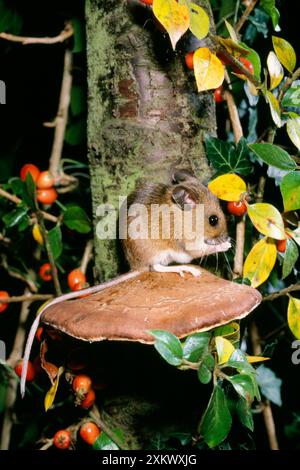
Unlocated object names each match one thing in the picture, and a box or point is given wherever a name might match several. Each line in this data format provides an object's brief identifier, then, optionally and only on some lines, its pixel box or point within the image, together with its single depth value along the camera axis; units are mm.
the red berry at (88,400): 436
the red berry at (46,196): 521
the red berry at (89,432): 446
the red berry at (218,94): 467
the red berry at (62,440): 449
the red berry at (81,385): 429
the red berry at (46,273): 510
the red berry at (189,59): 417
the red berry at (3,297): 482
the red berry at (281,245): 417
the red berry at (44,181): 521
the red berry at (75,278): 474
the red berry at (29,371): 467
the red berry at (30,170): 514
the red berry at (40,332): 425
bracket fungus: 359
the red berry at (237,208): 426
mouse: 435
